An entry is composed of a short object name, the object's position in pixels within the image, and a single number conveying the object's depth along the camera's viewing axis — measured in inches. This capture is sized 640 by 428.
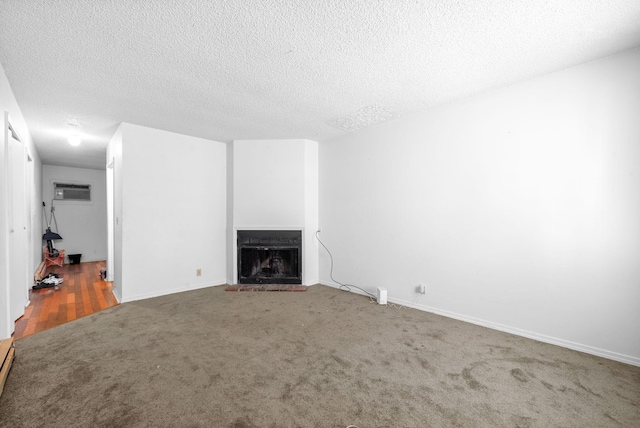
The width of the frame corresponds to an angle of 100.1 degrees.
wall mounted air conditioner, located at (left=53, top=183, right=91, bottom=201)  253.1
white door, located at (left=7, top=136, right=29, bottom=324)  102.8
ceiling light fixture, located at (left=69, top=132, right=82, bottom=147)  146.8
